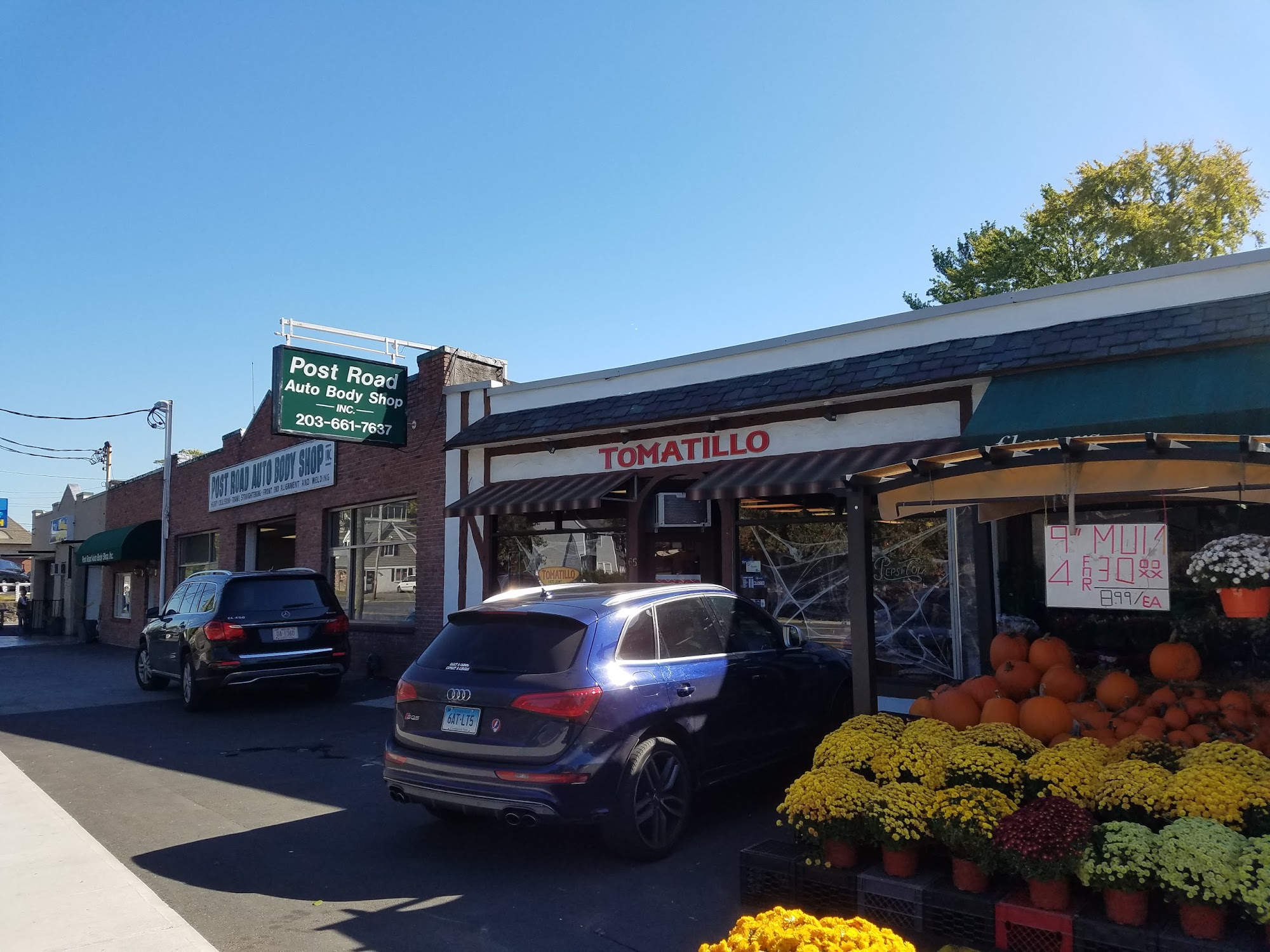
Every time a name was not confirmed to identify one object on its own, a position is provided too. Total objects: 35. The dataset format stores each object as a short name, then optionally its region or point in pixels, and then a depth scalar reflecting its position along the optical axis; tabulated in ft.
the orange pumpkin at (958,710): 19.72
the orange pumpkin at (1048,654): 20.79
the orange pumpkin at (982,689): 20.27
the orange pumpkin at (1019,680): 20.45
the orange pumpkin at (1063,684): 19.72
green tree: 92.79
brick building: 49.08
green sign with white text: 44.83
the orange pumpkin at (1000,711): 19.07
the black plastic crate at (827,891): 14.78
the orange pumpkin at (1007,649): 21.54
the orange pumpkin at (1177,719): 17.43
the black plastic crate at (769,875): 15.44
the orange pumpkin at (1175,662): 19.85
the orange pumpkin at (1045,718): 18.53
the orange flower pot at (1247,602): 18.63
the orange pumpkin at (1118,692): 19.04
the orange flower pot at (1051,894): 12.86
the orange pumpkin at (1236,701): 17.44
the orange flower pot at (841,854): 14.98
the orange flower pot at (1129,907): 12.34
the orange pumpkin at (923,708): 20.66
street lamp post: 76.23
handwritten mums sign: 16.74
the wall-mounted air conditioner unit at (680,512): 39.52
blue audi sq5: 18.07
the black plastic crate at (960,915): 13.38
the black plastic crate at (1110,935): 12.09
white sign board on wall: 58.18
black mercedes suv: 38.78
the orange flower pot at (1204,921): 11.84
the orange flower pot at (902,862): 14.43
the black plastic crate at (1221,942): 11.57
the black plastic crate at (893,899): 14.05
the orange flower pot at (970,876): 13.84
